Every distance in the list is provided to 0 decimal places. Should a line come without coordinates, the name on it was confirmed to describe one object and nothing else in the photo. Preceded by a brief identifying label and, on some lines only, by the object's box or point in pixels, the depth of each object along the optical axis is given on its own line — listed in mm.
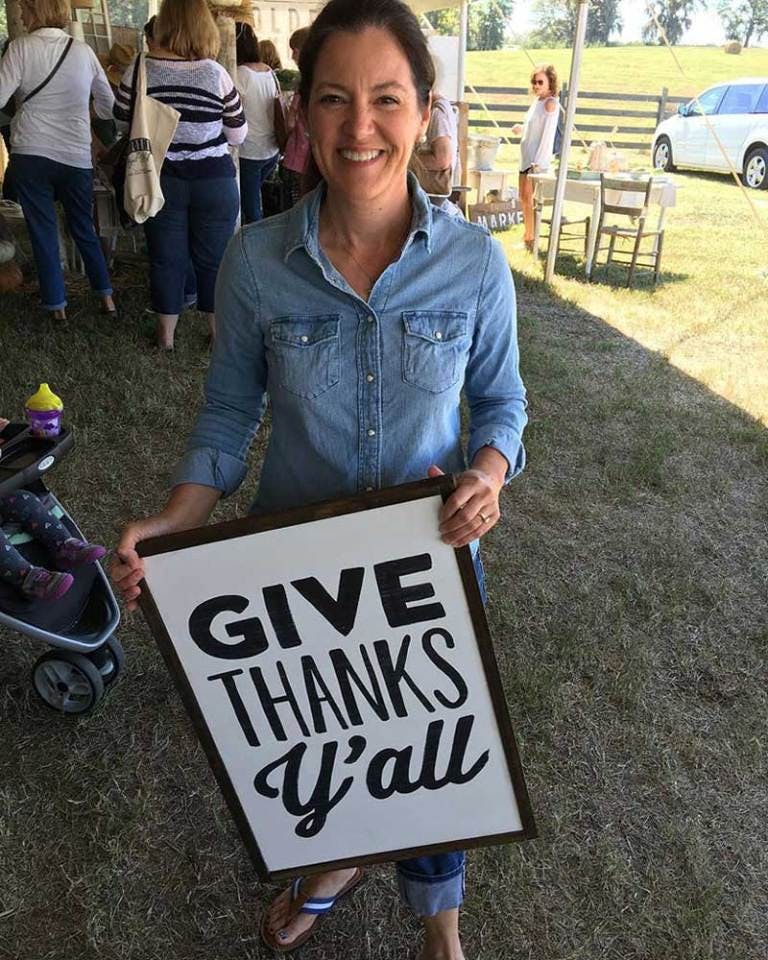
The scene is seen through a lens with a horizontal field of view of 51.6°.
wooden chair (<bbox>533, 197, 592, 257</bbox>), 7723
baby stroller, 2223
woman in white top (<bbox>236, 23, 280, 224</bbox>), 5715
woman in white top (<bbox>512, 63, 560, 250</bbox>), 7672
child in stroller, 2408
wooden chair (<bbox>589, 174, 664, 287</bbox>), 6973
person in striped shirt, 4109
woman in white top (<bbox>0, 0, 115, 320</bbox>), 4457
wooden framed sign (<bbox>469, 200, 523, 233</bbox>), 8117
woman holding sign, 1134
